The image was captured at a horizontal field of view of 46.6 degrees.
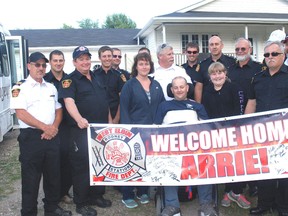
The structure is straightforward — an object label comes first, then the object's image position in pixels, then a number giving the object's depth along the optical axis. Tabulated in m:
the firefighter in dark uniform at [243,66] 4.83
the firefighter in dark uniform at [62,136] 4.61
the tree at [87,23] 90.69
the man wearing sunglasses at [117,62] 5.64
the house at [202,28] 18.80
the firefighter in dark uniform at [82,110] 4.27
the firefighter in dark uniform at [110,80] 5.12
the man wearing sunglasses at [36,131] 3.88
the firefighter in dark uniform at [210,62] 5.08
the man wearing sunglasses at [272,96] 3.96
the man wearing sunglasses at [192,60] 5.22
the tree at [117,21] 75.94
